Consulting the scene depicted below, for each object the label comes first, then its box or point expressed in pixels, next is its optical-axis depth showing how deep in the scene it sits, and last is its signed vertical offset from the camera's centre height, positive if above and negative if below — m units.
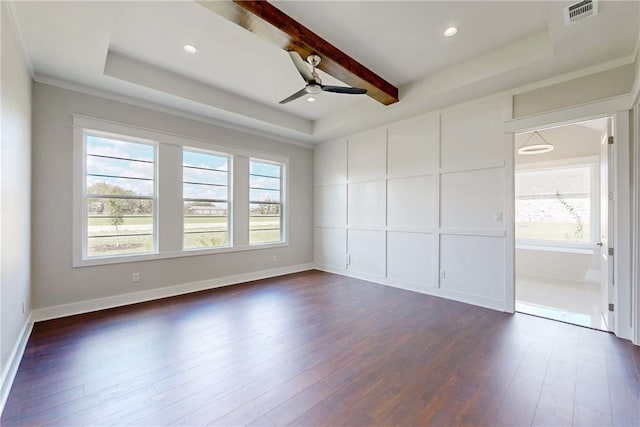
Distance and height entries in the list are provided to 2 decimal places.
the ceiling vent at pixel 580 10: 2.17 +1.67
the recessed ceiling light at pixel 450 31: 2.83 +1.92
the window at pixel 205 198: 4.62 +0.27
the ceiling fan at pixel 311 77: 2.81 +1.47
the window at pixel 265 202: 5.51 +0.26
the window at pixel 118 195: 3.73 +0.26
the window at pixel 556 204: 5.75 +0.26
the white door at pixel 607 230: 3.04 -0.17
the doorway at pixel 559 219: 4.64 -0.08
